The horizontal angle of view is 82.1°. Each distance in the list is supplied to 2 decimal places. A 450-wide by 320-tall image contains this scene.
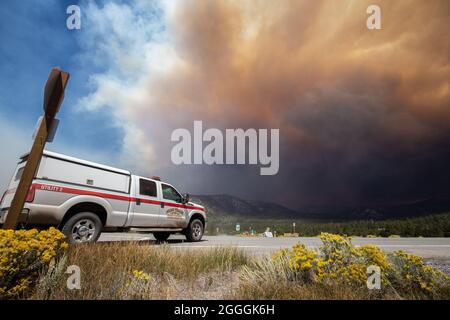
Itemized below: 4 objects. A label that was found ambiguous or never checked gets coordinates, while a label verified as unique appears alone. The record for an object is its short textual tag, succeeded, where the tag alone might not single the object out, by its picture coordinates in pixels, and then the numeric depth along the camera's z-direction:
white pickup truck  5.92
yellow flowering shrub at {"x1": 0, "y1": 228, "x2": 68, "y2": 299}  2.89
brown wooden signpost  3.84
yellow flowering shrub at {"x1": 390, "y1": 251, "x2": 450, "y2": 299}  3.16
